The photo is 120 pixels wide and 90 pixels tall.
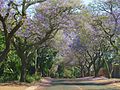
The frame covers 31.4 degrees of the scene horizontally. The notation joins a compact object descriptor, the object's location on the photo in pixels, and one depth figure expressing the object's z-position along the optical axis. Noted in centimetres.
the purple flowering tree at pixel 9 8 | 1702
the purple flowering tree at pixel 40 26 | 2420
